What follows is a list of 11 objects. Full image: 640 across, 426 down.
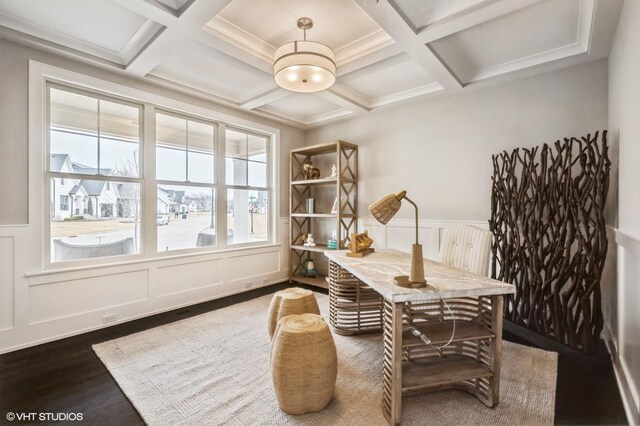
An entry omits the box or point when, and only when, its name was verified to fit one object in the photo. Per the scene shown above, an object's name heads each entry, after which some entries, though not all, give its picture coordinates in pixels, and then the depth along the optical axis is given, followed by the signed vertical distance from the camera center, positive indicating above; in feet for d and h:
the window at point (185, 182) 11.94 +1.14
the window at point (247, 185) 14.32 +1.24
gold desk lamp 5.62 -0.73
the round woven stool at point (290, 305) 8.06 -2.64
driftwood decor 7.70 -0.75
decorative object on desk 8.99 -1.08
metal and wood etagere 14.61 +0.58
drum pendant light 7.30 +3.64
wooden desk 5.33 -2.41
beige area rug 5.71 -3.98
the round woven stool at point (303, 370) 5.67 -3.08
